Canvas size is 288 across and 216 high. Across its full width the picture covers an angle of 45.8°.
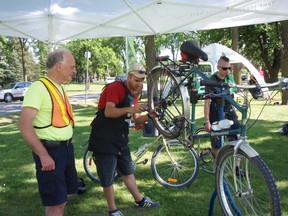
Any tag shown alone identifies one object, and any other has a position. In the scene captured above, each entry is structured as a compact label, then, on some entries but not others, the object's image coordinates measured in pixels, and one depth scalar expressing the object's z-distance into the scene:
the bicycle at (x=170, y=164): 5.21
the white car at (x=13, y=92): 26.74
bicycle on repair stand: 2.76
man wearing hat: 3.72
